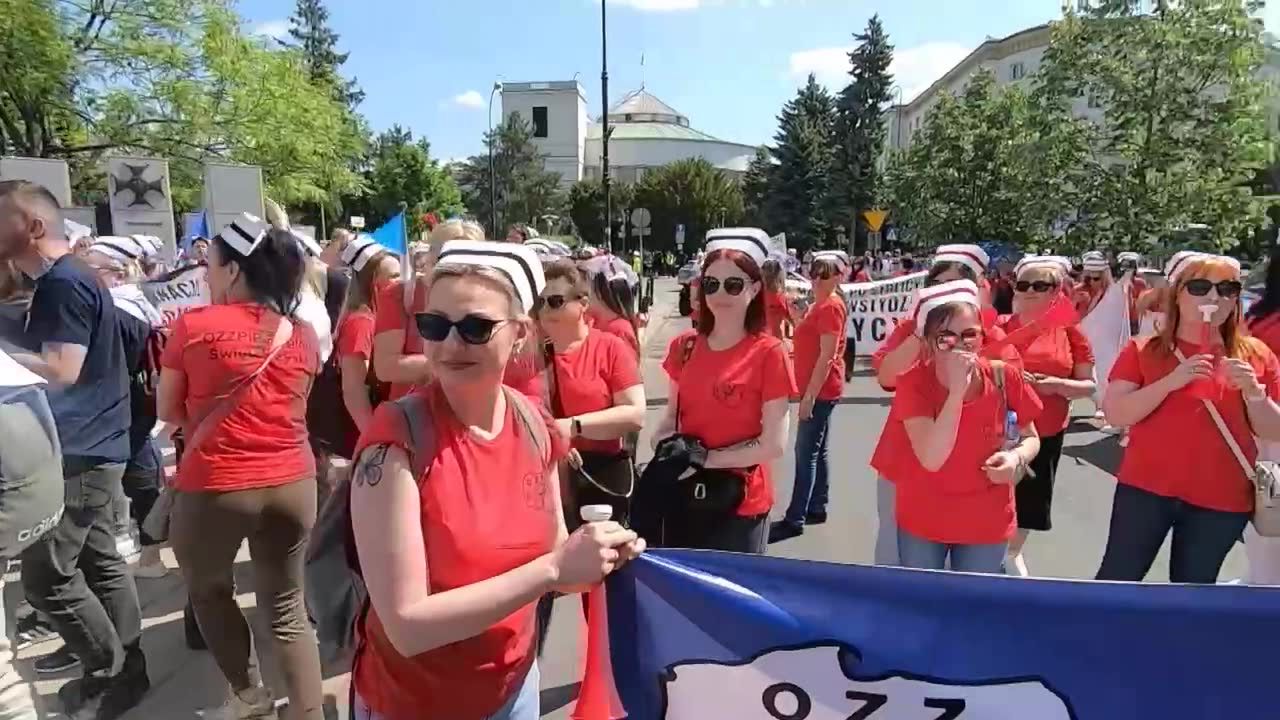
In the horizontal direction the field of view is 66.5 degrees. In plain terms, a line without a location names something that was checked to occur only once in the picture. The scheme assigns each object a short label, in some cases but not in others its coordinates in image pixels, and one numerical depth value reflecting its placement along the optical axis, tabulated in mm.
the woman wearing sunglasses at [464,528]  1888
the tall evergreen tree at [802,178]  64250
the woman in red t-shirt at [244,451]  3428
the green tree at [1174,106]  15609
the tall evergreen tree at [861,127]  62969
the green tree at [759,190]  68500
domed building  113625
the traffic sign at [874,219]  23633
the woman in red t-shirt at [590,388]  3869
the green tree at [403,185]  60469
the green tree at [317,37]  71875
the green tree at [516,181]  87188
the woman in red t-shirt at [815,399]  6695
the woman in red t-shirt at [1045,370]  5055
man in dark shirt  3500
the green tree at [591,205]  77062
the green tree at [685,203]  77812
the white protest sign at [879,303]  12641
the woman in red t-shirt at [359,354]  4480
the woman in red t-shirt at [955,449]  3406
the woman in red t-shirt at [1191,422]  3689
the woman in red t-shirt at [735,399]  3686
